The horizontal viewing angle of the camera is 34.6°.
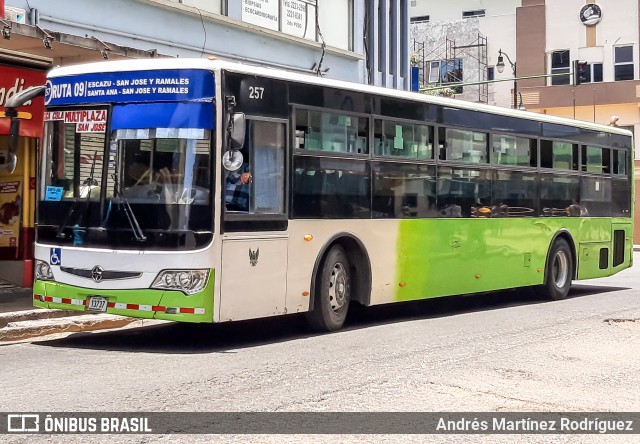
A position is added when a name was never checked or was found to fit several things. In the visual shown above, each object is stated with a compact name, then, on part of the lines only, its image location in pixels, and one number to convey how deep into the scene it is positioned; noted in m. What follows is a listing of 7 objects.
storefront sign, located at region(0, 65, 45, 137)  14.99
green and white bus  10.30
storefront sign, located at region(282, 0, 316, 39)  21.91
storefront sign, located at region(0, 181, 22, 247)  16.30
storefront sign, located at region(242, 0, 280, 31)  20.64
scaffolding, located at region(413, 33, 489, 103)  55.53
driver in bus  10.51
